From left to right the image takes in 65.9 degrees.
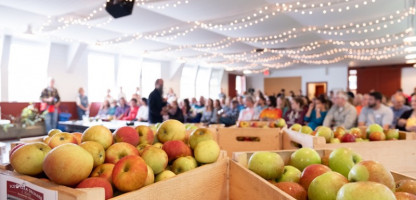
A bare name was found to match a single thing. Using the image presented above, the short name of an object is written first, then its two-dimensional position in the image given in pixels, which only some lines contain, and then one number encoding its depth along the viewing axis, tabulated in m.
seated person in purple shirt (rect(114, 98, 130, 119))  9.29
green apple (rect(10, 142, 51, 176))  1.09
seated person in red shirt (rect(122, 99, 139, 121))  8.85
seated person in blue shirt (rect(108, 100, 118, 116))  9.76
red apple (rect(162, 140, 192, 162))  1.41
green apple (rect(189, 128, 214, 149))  1.53
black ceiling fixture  4.75
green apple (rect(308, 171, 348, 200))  1.06
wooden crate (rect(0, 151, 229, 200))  0.89
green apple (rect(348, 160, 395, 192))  1.13
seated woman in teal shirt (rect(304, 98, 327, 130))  5.07
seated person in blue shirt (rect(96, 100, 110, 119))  9.99
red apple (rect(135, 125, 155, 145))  1.55
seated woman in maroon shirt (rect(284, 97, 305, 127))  5.64
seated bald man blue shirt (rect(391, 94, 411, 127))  4.59
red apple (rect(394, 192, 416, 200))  1.01
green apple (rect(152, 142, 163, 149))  1.51
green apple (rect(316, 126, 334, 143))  2.48
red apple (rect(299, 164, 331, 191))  1.25
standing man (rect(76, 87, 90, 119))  10.81
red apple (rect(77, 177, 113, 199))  1.00
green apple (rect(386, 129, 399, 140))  2.66
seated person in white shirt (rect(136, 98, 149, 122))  8.33
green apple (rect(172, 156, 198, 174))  1.33
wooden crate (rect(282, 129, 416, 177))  2.27
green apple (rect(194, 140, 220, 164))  1.40
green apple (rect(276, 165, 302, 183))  1.37
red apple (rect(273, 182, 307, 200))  1.16
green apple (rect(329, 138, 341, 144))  2.40
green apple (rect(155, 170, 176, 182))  1.24
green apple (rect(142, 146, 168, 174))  1.25
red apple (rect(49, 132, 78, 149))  1.32
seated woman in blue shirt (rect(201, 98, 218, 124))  8.55
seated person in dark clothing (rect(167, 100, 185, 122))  7.04
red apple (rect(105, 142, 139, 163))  1.27
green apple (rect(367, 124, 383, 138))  2.73
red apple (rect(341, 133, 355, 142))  2.45
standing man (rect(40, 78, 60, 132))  8.57
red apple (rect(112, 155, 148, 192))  1.03
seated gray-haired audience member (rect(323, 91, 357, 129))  4.17
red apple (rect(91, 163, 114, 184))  1.11
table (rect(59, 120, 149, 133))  5.81
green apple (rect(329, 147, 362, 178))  1.38
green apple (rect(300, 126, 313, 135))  2.83
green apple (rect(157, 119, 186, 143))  1.58
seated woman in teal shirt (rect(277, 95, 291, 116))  6.59
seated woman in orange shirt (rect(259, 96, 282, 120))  5.92
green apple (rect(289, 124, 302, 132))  3.11
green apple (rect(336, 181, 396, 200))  0.89
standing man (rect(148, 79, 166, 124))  5.29
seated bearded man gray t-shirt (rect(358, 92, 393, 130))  3.97
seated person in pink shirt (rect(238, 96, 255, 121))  6.35
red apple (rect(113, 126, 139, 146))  1.43
